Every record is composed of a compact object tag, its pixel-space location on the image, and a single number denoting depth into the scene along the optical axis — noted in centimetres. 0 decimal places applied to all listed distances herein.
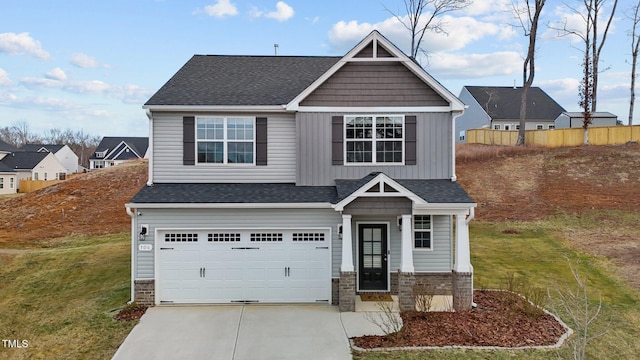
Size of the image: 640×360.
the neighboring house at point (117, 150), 6756
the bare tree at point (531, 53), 3123
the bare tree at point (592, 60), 3369
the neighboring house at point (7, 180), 4659
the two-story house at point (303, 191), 1147
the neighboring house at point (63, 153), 6594
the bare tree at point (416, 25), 3197
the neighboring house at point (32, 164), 5259
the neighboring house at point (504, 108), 4228
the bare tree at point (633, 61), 3672
